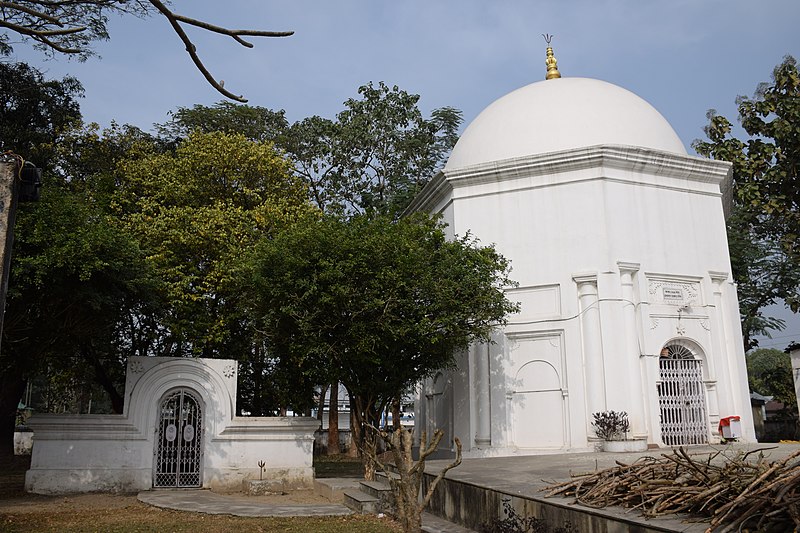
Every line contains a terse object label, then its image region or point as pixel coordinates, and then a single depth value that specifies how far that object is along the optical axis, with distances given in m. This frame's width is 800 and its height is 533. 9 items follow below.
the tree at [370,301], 12.59
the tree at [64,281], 11.55
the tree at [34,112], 19.31
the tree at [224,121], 23.72
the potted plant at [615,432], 13.64
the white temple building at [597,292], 15.08
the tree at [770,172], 19.97
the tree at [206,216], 15.48
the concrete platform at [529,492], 5.55
